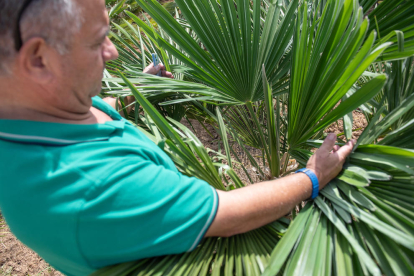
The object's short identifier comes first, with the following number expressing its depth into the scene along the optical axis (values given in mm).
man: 502
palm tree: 570
